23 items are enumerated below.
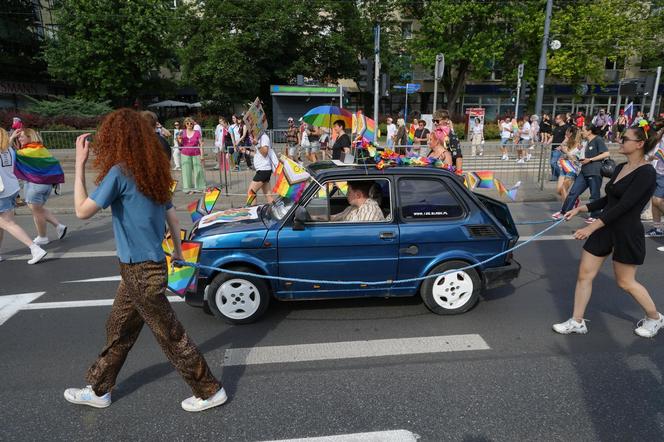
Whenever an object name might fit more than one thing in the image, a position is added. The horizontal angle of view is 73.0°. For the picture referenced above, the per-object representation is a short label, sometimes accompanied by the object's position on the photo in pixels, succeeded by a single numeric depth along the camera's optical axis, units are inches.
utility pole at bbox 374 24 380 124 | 521.0
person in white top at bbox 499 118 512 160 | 716.0
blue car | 166.7
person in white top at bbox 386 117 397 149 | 690.3
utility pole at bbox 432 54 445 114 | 582.0
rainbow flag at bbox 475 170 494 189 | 203.8
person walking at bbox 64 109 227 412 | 103.0
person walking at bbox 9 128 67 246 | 260.2
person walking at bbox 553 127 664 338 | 144.3
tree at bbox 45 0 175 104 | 1130.0
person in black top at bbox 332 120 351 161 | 389.1
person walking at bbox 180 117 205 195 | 430.0
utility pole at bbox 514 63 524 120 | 892.7
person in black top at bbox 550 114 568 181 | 446.3
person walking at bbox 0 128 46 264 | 239.1
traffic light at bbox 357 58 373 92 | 522.3
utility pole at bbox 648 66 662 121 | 722.9
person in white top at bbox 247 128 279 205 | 340.2
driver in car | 176.4
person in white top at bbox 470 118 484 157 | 743.1
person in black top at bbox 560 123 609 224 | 307.1
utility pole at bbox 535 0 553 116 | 692.3
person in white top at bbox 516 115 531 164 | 744.0
